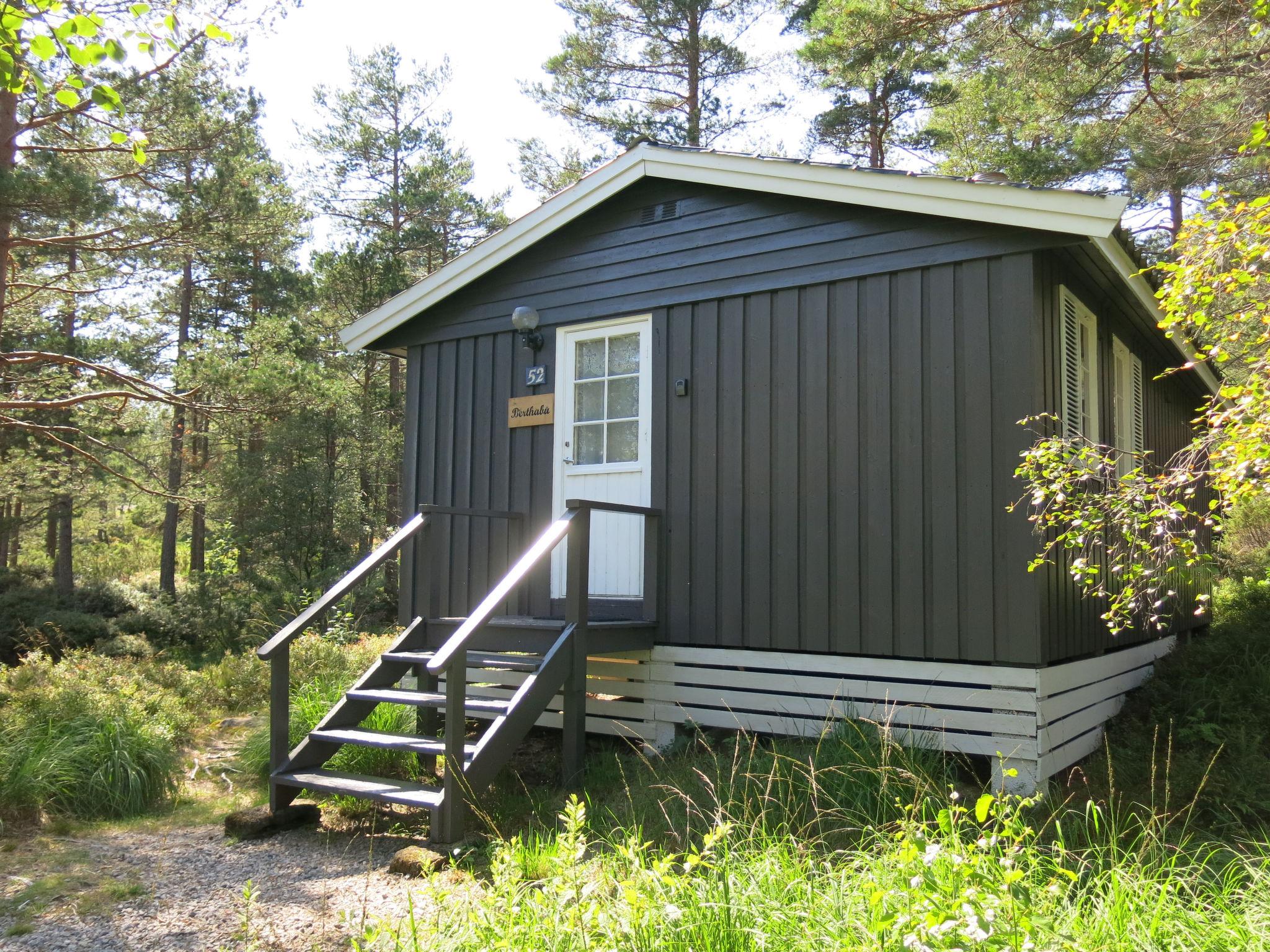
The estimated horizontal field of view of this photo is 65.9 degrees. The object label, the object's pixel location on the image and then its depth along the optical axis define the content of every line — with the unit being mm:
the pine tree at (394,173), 20234
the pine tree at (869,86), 11703
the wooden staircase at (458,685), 4625
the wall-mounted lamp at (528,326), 6926
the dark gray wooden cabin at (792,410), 5203
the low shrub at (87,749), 5402
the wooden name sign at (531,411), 6914
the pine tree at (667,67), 17000
